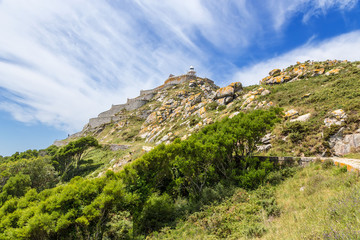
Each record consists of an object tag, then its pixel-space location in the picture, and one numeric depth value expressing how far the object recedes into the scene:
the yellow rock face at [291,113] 19.41
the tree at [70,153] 37.78
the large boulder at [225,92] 36.75
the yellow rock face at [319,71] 29.95
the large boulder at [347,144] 12.08
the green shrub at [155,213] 12.08
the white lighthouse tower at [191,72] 82.50
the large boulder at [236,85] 37.67
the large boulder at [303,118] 17.39
